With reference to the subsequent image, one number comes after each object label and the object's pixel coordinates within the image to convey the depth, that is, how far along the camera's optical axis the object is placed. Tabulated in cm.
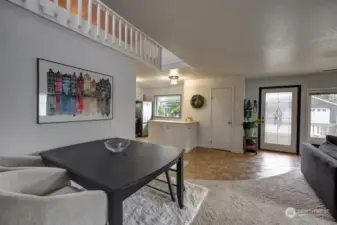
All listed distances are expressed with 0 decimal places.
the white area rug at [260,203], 197
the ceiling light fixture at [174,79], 451
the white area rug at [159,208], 193
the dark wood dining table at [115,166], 111
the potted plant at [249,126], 498
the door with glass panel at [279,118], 503
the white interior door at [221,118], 516
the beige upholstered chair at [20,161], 161
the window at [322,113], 466
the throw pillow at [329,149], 248
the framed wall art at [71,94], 203
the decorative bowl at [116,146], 191
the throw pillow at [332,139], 286
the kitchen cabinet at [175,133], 510
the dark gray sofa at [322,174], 202
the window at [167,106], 691
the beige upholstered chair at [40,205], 94
